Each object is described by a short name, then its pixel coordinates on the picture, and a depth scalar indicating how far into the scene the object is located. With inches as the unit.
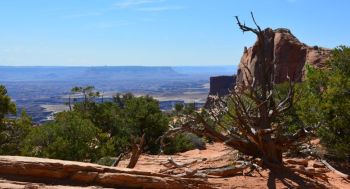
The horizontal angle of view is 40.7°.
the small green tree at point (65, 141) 811.4
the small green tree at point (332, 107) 681.0
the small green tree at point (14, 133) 1044.5
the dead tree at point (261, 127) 550.6
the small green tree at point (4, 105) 1066.7
